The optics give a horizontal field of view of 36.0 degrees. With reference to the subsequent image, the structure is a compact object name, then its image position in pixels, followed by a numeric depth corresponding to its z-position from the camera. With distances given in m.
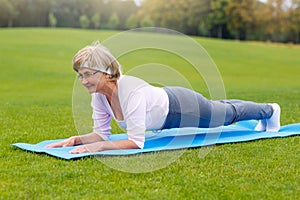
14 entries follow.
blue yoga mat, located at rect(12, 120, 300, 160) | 4.19
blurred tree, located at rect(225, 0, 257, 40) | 45.78
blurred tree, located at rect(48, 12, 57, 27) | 51.75
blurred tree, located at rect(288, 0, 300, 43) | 42.59
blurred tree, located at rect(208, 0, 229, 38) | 48.12
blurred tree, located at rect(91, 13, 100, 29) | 59.38
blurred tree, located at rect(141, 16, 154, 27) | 50.31
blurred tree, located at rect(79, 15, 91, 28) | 57.38
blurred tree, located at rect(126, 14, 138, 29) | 56.42
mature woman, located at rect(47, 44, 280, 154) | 4.06
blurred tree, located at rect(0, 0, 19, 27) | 50.19
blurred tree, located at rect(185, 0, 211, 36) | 50.38
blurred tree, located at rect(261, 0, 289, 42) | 42.75
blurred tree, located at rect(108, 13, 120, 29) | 57.59
